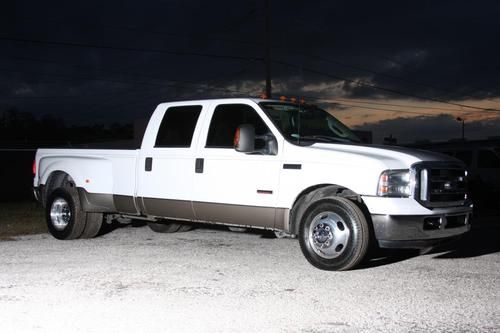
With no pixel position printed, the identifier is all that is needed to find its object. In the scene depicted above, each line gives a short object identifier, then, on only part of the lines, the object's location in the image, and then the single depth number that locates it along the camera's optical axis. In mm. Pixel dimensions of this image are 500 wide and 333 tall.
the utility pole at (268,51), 28062
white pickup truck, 6703
